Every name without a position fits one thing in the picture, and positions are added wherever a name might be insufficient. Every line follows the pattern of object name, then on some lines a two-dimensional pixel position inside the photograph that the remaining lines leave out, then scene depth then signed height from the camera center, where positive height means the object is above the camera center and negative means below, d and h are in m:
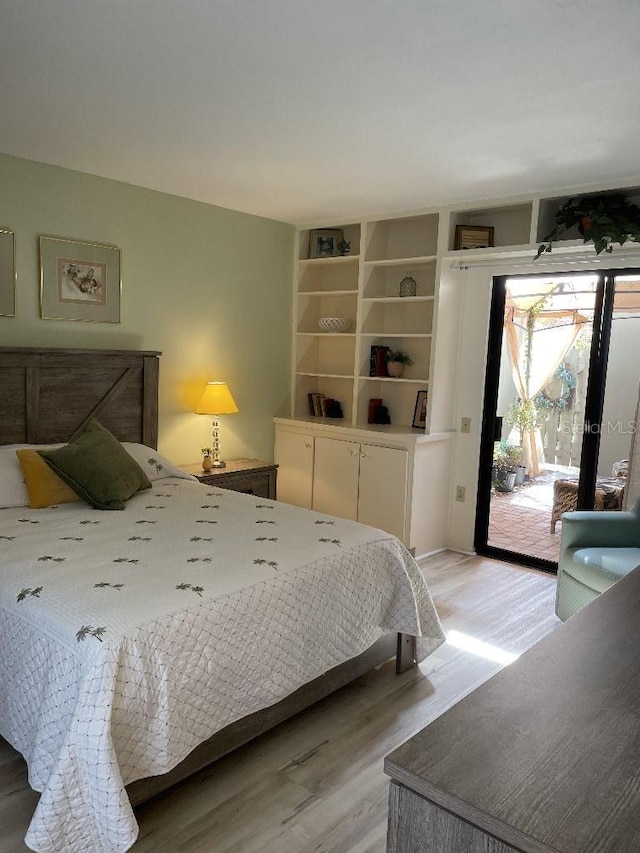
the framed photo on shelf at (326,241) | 5.00 +0.91
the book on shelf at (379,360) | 4.84 +0.00
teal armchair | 3.09 -0.88
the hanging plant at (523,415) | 4.44 -0.34
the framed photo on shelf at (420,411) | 4.74 -0.37
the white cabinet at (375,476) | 4.38 -0.84
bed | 1.71 -0.91
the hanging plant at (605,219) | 3.50 +0.83
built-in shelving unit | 4.73 +0.37
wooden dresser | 0.76 -0.54
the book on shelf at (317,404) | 5.23 -0.38
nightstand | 4.19 -0.83
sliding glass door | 3.99 -0.25
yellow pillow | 3.05 -0.67
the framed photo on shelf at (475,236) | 4.26 +0.85
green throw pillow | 3.08 -0.61
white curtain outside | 4.27 +0.11
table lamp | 4.24 -0.33
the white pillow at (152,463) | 3.68 -0.66
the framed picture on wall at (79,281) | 3.66 +0.39
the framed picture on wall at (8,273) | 3.46 +0.38
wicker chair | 4.04 -0.82
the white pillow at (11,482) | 3.02 -0.67
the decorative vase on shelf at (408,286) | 4.66 +0.54
